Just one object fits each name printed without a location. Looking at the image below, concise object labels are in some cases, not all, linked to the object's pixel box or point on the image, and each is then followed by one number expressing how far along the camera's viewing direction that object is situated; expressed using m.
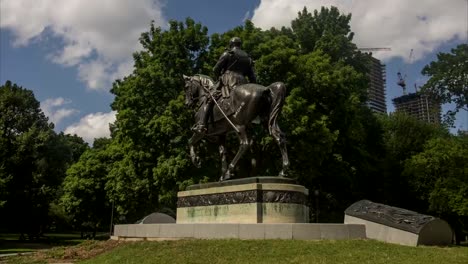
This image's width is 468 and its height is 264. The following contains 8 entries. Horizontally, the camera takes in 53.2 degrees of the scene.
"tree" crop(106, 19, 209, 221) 26.22
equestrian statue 14.77
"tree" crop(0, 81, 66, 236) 41.88
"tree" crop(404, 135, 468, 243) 31.77
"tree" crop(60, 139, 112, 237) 41.22
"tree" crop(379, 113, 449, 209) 39.00
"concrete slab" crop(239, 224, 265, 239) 12.66
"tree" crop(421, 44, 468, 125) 35.12
